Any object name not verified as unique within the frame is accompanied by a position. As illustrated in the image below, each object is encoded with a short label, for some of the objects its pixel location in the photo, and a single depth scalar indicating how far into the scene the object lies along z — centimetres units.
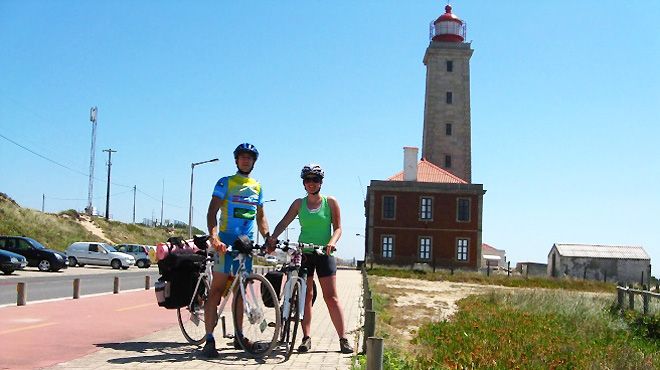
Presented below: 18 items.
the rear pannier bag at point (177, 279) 862
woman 847
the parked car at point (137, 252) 4862
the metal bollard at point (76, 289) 1742
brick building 5634
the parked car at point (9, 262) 2958
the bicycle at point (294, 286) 808
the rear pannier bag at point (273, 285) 788
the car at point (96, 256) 4484
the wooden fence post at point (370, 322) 772
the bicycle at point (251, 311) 778
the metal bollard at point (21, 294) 1498
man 795
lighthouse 6291
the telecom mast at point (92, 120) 7050
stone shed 5712
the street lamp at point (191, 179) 4789
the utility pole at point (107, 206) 8287
